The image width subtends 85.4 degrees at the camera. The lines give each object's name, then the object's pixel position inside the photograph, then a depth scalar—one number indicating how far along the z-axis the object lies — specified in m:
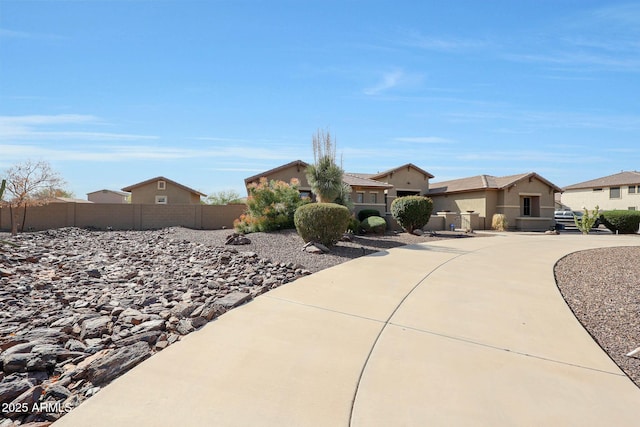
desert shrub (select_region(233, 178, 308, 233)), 14.61
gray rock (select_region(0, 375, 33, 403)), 3.13
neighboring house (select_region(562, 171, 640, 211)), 33.44
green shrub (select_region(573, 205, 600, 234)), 22.64
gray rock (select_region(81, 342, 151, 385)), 3.50
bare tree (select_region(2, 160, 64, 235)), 18.28
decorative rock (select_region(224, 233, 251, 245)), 11.45
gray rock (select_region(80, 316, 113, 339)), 4.49
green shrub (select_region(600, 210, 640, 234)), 22.72
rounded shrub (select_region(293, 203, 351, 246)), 10.83
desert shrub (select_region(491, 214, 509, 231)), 24.75
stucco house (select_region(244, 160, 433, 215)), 23.02
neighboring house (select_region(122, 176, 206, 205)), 27.09
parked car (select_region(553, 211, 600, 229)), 31.18
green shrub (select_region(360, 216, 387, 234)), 17.22
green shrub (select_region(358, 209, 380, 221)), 21.78
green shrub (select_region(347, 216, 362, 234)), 16.16
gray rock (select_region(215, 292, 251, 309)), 5.57
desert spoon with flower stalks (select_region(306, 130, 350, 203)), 17.16
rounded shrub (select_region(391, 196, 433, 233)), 16.89
